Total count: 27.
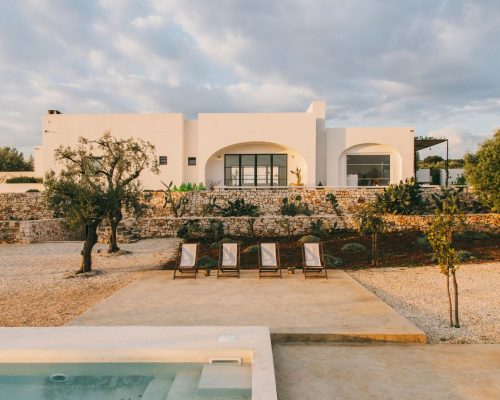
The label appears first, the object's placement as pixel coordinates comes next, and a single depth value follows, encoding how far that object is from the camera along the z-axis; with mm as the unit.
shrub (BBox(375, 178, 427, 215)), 17859
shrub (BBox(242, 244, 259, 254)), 13539
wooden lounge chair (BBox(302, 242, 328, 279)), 9883
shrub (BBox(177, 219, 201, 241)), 17250
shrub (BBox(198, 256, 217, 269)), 11469
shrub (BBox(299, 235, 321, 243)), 14523
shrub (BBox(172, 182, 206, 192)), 21442
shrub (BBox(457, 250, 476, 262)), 12188
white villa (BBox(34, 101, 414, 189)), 23469
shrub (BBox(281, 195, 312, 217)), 18766
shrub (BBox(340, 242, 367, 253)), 13422
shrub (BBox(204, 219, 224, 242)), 16716
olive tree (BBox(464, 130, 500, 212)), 16781
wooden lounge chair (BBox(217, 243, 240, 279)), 10047
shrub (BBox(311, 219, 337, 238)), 16703
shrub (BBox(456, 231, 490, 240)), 15344
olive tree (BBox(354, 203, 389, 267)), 11828
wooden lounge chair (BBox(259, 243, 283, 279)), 9953
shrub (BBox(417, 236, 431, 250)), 13835
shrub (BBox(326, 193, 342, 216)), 20505
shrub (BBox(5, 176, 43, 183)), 25028
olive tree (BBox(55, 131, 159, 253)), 12734
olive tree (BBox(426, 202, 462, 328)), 6465
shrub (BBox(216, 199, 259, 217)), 18797
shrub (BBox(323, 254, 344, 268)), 11703
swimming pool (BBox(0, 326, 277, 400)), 4316
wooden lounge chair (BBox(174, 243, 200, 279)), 9953
